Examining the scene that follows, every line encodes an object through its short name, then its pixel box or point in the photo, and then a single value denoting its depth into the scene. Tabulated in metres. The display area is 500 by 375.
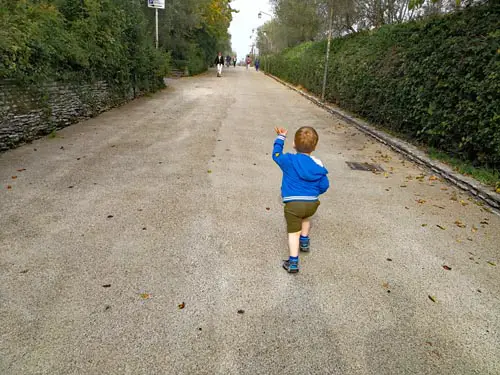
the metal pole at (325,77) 14.51
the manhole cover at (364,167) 6.24
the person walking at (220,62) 27.52
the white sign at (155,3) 18.80
